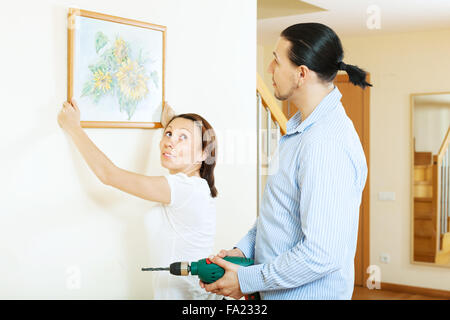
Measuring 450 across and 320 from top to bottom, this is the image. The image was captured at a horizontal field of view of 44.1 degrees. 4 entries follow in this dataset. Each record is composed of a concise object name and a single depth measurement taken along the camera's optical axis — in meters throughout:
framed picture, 1.95
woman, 1.88
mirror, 5.53
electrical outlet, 5.81
